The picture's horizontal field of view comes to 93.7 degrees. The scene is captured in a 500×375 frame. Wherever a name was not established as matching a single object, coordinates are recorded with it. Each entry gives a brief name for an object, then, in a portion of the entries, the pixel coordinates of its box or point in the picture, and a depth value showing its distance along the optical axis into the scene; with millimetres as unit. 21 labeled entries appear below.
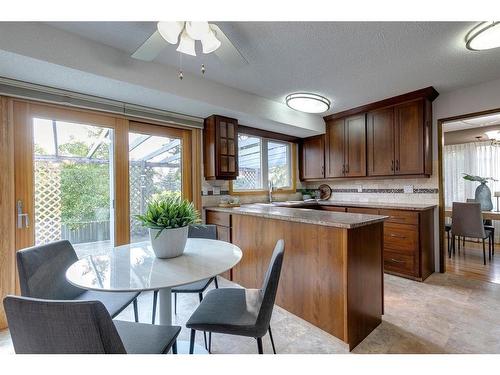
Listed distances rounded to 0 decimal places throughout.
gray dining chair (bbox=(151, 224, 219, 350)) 2146
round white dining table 1053
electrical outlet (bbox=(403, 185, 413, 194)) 3363
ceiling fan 1316
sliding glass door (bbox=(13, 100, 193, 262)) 2035
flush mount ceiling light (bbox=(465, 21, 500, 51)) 1635
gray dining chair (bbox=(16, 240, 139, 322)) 1213
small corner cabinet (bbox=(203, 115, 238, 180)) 3004
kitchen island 1631
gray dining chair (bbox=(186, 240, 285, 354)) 1189
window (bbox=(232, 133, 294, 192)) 3783
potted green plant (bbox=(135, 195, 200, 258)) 1388
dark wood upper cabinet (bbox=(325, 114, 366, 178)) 3519
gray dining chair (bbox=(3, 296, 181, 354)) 705
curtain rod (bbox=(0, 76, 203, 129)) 1880
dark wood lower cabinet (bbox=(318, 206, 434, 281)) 2756
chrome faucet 3988
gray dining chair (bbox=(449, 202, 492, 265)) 3322
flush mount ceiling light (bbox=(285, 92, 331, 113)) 2648
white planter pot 1386
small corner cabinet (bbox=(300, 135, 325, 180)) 4109
